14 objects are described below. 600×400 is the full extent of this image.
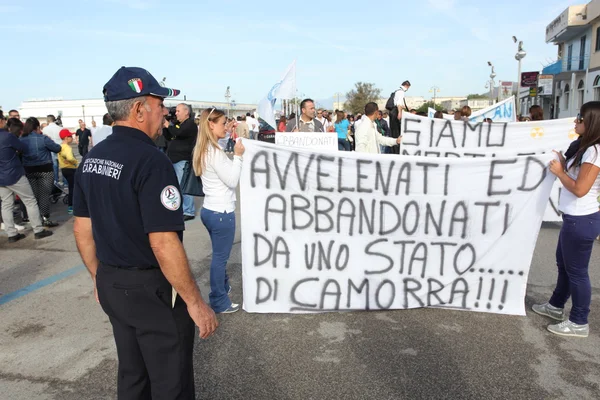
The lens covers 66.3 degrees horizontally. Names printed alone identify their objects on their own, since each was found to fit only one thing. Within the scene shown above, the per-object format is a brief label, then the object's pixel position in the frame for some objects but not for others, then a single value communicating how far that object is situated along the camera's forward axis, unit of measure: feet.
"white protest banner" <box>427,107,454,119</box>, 38.89
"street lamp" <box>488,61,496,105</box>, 131.60
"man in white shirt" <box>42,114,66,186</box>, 34.50
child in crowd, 28.30
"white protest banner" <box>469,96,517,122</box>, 32.53
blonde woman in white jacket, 12.46
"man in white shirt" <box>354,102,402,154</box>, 23.94
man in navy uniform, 6.17
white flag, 21.16
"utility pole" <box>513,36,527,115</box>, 76.41
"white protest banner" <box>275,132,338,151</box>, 22.25
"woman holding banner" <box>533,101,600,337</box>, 10.93
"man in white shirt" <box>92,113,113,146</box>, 28.40
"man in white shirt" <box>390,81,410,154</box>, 35.76
